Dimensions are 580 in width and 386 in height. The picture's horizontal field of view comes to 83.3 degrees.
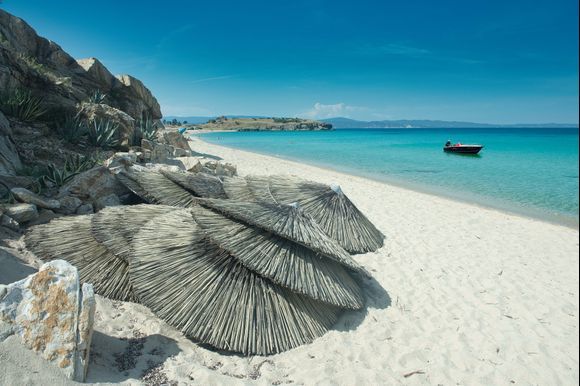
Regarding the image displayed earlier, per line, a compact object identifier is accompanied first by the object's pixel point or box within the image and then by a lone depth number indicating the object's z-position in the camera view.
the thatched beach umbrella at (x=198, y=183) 5.61
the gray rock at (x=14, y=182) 4.53
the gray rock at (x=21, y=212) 4.24
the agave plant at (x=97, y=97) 10.27
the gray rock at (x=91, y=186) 5.07
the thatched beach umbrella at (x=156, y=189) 5.34
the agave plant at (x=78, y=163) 5.96
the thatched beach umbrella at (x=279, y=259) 3.38
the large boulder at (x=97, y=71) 11.84
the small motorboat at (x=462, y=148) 30.39
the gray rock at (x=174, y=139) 13.02
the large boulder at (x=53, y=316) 2.18
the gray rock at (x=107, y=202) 5.14
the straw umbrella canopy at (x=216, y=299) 3.14
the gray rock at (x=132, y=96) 12.77
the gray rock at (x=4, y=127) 5.52
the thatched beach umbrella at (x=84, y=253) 3.65
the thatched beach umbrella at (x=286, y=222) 3.66
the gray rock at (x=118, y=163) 5.77
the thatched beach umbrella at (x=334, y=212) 5.93
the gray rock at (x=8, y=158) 4.96
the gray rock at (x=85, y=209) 4.91
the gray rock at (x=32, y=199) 4.45
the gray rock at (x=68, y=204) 4.82
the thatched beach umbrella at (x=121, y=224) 3.76
